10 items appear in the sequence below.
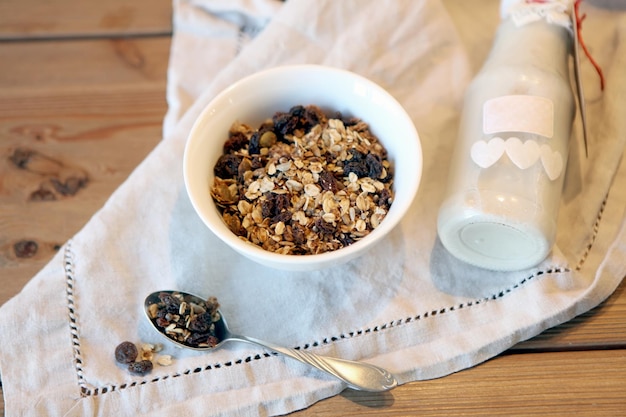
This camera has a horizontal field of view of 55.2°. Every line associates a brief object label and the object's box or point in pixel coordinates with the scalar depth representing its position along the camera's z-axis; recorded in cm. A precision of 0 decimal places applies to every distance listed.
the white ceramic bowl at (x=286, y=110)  76
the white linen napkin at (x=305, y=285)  81
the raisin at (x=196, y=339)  83
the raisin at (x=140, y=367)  81
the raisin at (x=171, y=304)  84
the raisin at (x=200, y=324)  83
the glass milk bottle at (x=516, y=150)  82
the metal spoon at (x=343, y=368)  80
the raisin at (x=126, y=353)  82
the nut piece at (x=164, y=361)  82
